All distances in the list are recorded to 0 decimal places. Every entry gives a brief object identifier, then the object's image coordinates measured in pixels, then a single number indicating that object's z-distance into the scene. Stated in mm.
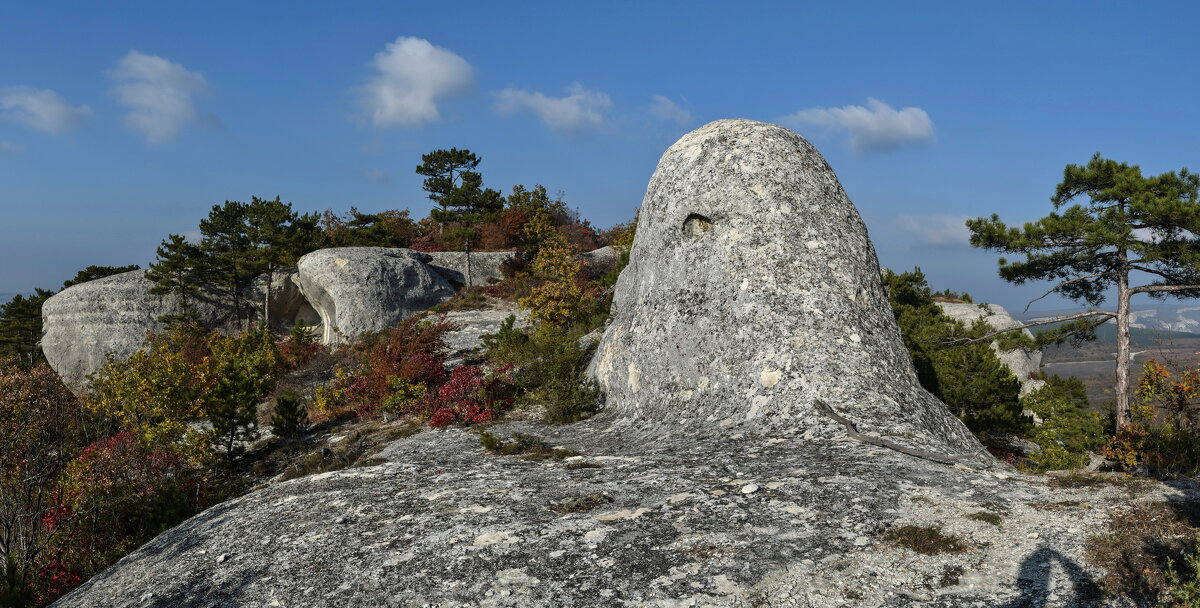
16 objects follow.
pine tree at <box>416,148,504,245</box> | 41919
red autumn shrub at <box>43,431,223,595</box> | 11734
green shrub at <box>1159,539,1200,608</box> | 4443
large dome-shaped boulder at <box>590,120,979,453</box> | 11453
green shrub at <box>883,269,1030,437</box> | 18016
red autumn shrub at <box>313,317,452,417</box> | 17062
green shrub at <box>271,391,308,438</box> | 17219
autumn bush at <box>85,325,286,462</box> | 16188
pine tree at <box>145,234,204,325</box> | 32156
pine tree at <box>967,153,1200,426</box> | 15984
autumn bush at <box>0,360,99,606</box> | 10141
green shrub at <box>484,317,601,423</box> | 14586
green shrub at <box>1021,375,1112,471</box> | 15859
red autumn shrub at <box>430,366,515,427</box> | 15250
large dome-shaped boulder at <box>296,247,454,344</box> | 30500
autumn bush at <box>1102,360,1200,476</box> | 13438
